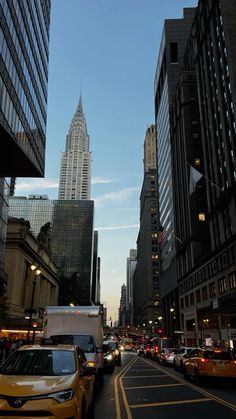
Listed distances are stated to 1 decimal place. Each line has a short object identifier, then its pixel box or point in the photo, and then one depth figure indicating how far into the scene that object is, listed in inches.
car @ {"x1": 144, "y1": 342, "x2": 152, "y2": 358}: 2082.9
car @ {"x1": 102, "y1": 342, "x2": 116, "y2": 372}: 973.8
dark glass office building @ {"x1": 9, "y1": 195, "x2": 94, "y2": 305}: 7027.6
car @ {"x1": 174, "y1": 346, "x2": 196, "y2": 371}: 954.4
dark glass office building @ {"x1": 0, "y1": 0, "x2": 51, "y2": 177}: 1264.8
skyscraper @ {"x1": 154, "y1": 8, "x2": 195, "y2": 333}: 4010.8
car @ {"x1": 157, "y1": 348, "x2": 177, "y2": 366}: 1259.5
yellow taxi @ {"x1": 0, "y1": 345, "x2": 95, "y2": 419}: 236.7
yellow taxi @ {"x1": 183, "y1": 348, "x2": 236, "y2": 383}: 673.0
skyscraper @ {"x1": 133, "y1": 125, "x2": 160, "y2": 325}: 6230.3
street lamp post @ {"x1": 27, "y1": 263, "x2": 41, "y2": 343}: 1213.5
